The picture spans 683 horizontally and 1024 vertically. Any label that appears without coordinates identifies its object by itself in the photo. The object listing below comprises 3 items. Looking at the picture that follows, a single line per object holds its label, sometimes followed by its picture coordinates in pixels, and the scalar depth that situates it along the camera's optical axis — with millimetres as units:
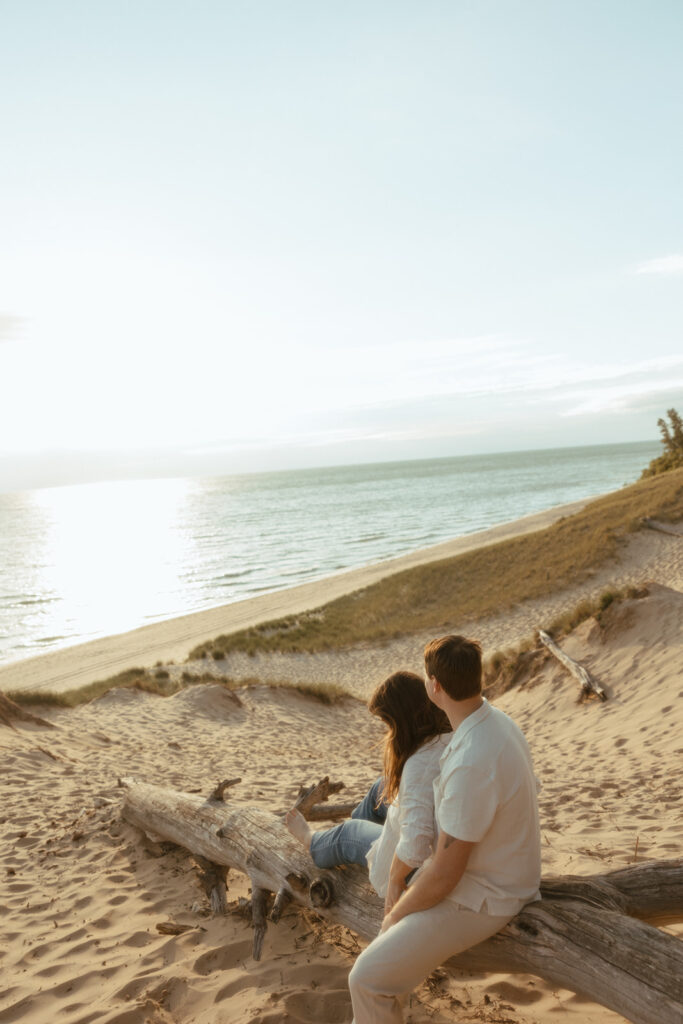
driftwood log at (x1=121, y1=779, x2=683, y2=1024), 2930
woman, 3113
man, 2824
